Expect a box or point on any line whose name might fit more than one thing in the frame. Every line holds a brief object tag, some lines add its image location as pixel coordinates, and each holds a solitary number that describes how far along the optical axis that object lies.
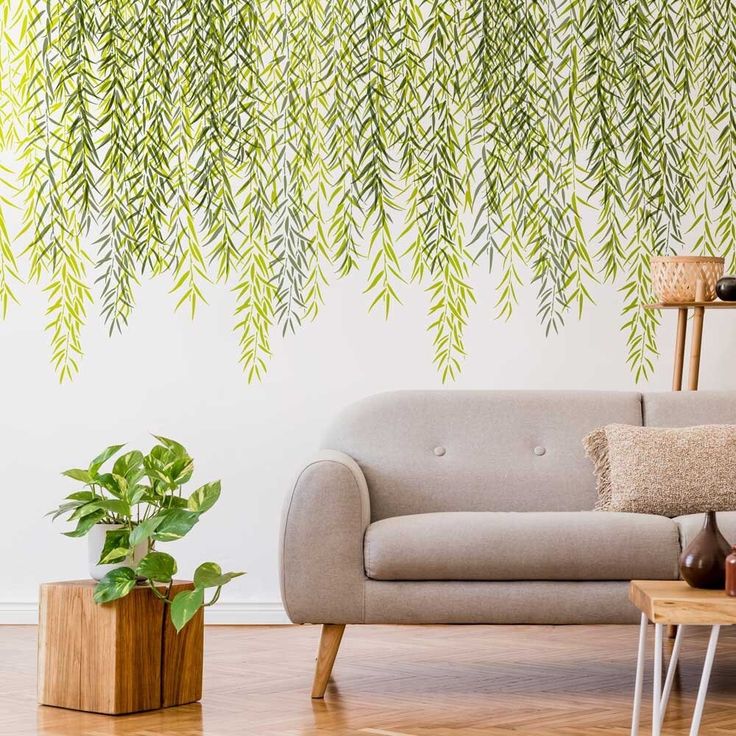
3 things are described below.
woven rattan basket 4.00
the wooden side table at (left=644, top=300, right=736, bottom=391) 3.97
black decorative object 3.91
